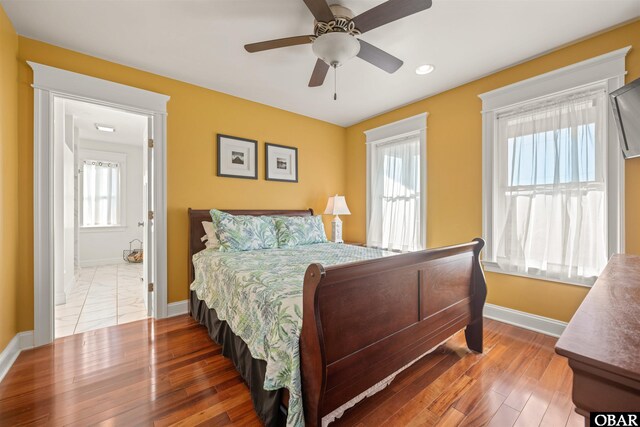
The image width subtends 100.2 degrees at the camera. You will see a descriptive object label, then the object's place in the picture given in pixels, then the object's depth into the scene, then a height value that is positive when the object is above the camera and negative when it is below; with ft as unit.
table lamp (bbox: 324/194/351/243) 12.81 +0.08
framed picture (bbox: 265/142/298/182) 11.79 +2.28
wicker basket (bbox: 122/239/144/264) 17.81 -2.83
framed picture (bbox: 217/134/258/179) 10.57 +2.27
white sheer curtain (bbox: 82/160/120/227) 17.37 +1.29
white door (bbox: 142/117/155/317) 9.12 -0.16
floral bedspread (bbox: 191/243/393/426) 4.09 -1.68
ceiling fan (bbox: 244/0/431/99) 5.08 +3.87
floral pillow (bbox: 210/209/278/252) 8.79 -0.68
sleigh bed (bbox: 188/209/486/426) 3.90 -2.07
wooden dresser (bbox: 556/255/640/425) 1.61 -0.92
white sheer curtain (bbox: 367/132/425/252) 11.60 +0.79
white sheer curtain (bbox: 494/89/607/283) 7.21 +0.74
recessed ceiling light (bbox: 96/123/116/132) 14.40 +4.65
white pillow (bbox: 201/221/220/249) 9.17 -0.86
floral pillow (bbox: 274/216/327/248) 9.98 -0.71
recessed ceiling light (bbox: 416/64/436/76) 8.61 +4.72
